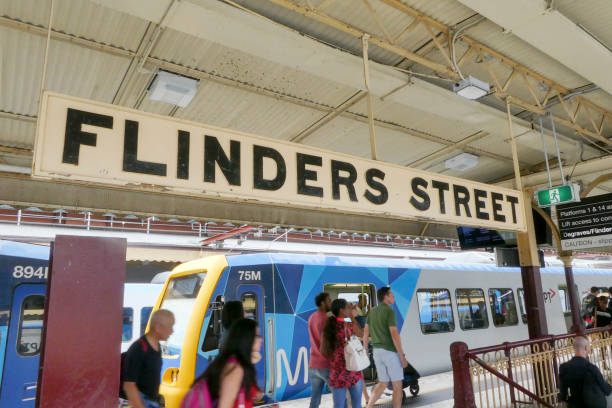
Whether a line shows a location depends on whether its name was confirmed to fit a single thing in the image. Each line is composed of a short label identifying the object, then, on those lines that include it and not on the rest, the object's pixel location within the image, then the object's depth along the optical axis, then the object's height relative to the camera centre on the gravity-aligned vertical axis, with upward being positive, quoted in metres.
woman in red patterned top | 4.98 -0.46
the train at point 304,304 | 7.75 +0.14
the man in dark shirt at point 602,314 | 8.72 -0.24
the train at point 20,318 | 6.71 +0.08
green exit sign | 6.65 +1.50
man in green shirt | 5.79 -0.51
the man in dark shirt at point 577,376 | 4.77 -0.74
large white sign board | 2.67 +1.00
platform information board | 8.09 +1.35
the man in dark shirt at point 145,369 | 3.74 -0.40
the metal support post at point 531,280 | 7.74 +0.38
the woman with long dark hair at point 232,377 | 2.55 -0.34
